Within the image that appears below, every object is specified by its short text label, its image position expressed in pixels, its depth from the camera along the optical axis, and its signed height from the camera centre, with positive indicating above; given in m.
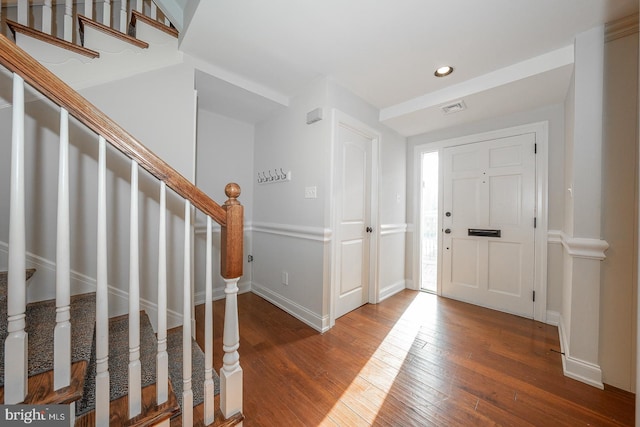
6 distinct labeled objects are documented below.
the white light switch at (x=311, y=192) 2.32 +0.21
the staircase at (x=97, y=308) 0.69 -0.37
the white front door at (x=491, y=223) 2.52 -0.10
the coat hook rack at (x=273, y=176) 2.68 +0.44
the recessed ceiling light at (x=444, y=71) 2.06 +1.29
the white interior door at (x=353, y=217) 2.43 -0.04
